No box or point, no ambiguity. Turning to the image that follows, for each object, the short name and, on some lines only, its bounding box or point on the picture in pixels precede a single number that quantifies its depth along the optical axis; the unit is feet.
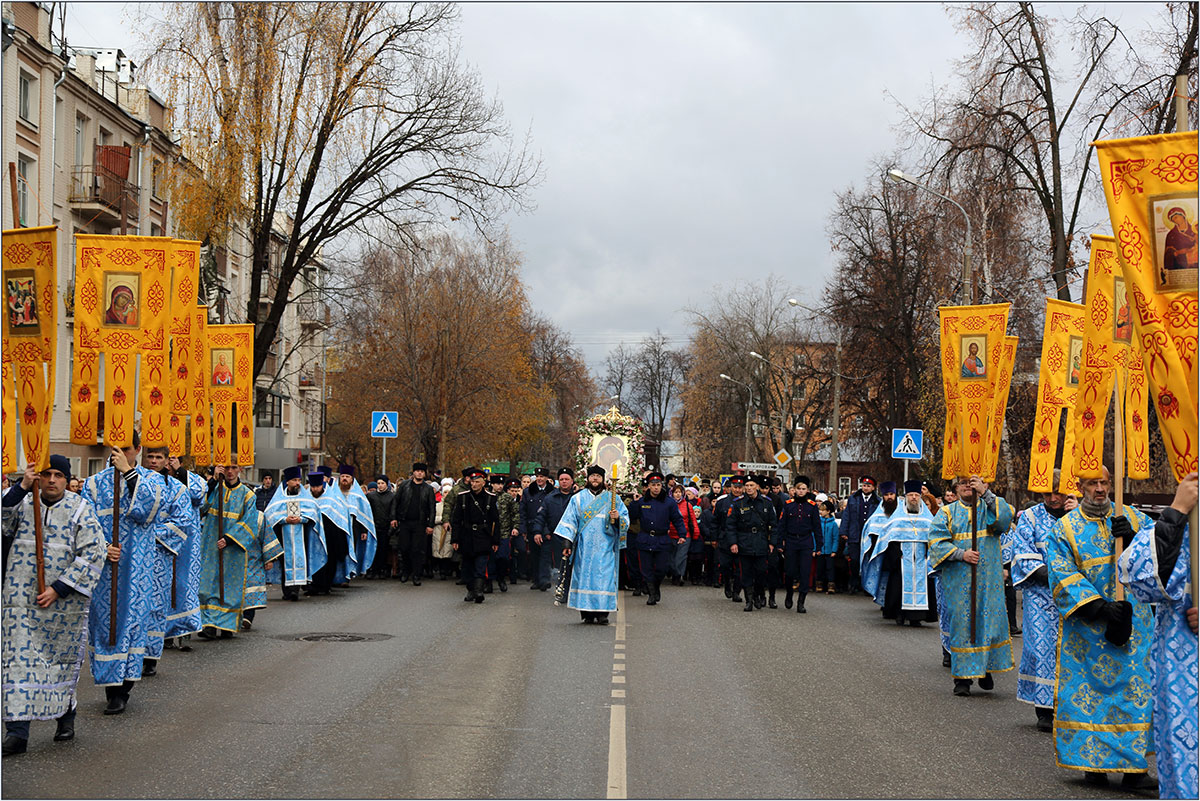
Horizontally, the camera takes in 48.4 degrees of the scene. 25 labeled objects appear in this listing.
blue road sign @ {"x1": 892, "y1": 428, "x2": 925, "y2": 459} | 87.15
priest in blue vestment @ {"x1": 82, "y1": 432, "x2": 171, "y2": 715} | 31.50
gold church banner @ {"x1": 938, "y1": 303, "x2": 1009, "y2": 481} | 40.34
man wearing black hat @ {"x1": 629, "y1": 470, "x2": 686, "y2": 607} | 65.87
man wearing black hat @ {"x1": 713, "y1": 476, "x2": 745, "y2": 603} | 69.44
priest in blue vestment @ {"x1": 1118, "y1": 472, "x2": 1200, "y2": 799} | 21.38
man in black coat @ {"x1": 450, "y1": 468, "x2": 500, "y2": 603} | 64.39
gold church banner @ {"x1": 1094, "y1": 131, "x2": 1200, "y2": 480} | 21.30
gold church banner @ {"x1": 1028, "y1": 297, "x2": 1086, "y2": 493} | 38.83
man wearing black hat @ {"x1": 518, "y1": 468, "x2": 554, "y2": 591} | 72.13
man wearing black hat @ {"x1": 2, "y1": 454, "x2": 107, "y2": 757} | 26.58
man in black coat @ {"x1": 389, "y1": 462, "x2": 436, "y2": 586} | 75.46
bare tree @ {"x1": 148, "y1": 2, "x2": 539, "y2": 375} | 80.79
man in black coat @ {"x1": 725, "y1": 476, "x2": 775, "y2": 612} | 63.36
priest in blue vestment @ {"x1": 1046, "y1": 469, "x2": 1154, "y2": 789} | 25.77
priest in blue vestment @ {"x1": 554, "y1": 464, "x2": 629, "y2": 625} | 55.11
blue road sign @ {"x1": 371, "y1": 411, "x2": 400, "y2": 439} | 100.97
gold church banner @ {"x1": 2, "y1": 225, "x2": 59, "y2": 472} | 28.89
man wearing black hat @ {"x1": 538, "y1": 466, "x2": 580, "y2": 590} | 72.33
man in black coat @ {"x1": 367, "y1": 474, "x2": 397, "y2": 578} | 78.43
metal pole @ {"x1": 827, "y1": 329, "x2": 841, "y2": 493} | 134.92
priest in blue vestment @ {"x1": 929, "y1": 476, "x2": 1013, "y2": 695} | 37.55
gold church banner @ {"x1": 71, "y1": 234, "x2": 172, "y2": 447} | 37.55
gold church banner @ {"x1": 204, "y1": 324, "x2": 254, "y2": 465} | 55.36
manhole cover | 46.62
